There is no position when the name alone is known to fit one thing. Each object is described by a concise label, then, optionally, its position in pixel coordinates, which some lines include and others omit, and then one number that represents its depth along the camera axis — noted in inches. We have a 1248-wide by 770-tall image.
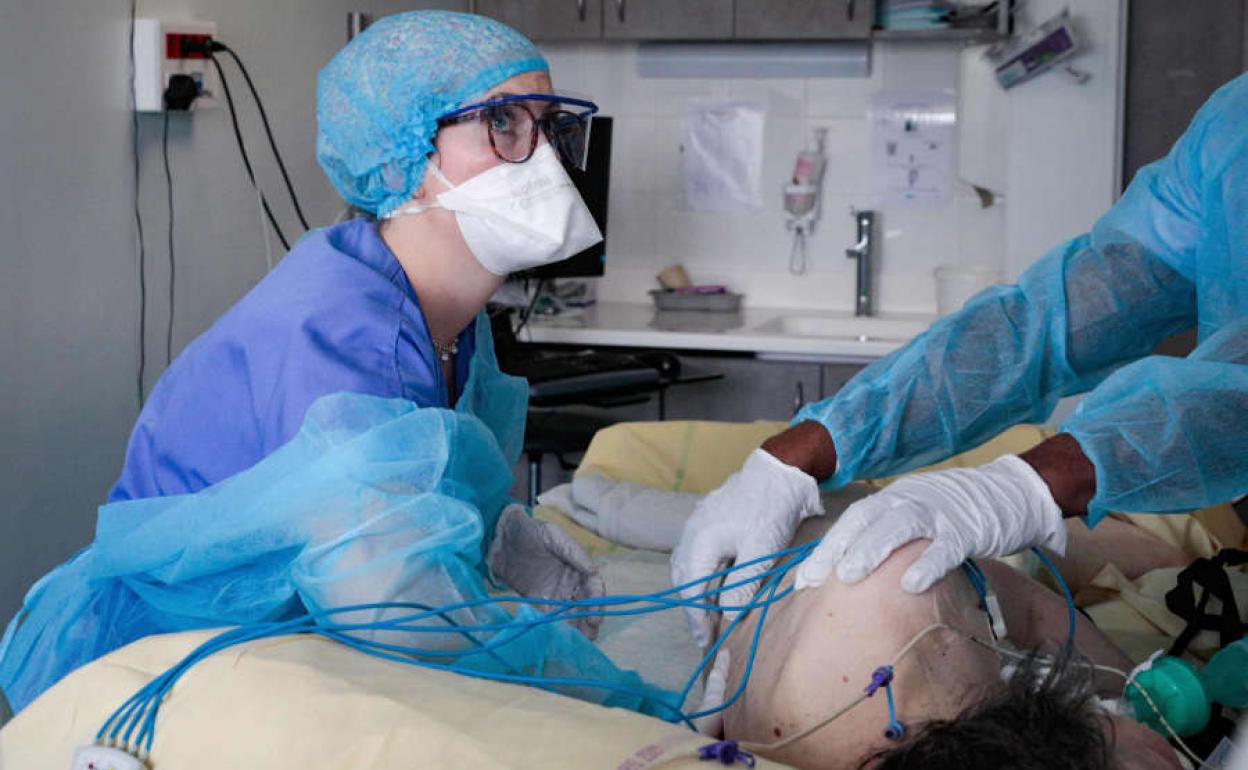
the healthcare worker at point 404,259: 54.5
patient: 37.0
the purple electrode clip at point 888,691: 46.5
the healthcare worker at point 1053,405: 55.2
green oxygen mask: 51.8
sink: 154.8
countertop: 144.0
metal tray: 163.6
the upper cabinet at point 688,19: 153.9
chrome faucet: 162.4
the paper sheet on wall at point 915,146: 162.7
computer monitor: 144.5
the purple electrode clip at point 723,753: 39.9
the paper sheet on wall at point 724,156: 167.9
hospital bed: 39.9
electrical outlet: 106.7
